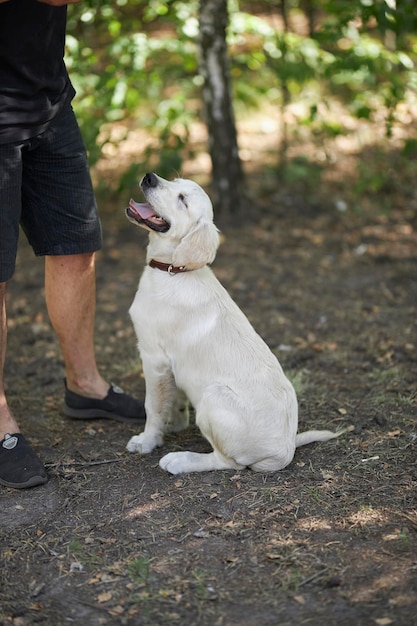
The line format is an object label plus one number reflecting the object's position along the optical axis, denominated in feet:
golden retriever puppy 21.56
